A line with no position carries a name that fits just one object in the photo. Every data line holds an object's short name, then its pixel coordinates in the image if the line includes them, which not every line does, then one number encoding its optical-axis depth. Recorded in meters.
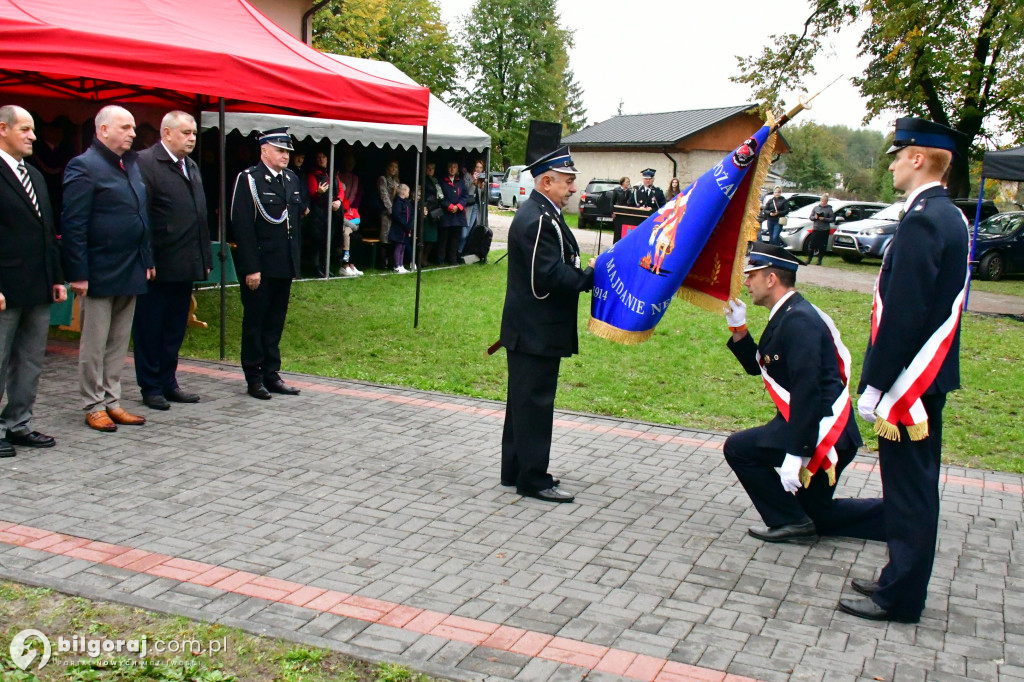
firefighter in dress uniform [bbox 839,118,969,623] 4.00
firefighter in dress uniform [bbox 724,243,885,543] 4.78
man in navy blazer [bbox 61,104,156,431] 6.37
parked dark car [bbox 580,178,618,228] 28.13
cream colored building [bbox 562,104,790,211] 40.25
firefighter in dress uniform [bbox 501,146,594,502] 5.41
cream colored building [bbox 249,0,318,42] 17.63
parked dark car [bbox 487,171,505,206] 40.75
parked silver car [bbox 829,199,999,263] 23.66
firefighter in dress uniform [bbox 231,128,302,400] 7.50
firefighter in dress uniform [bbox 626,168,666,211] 18.80
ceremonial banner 5.24
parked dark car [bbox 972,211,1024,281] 21.89
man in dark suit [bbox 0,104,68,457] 5.86
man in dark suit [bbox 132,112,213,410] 7.18
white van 36.56
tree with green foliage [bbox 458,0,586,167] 57.12
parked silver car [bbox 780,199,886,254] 25.29
